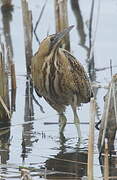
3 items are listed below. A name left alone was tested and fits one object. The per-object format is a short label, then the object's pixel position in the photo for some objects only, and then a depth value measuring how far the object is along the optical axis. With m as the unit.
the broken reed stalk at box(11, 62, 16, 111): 14.69
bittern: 12.87
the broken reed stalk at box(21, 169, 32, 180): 8.07
